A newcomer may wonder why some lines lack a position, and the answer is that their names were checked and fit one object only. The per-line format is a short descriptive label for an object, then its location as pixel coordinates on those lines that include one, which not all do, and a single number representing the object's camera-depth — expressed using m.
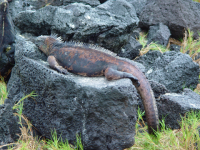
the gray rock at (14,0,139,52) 8.66
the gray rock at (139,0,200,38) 14.05
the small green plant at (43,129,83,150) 6.08
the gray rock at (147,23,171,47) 13.20
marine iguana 6.27
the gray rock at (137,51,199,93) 9.04
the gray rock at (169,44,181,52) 13.36
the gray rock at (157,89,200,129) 6.83
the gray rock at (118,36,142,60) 11.09
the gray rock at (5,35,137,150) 5.62
